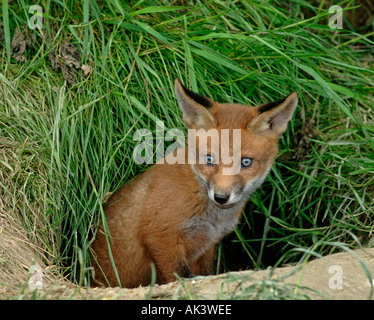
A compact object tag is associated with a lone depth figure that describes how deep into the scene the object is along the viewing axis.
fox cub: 3.59
